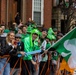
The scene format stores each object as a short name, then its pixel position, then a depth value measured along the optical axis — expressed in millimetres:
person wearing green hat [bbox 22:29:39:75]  12398
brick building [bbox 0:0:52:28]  27708
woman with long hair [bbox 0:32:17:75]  11166
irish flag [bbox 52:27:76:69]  10821
